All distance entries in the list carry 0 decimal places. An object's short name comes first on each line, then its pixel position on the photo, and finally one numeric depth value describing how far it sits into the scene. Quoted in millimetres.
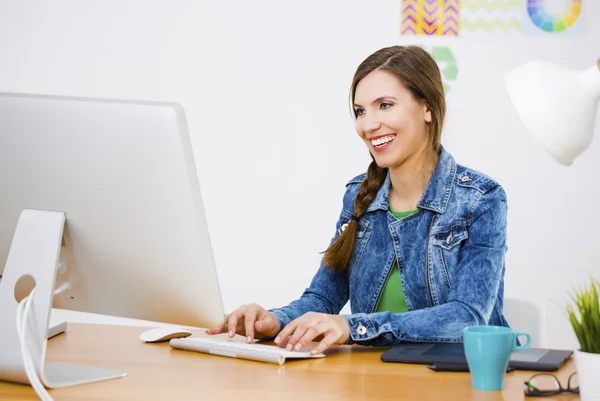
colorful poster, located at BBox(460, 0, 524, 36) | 3225
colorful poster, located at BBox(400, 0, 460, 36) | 3248
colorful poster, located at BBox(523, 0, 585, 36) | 3211
